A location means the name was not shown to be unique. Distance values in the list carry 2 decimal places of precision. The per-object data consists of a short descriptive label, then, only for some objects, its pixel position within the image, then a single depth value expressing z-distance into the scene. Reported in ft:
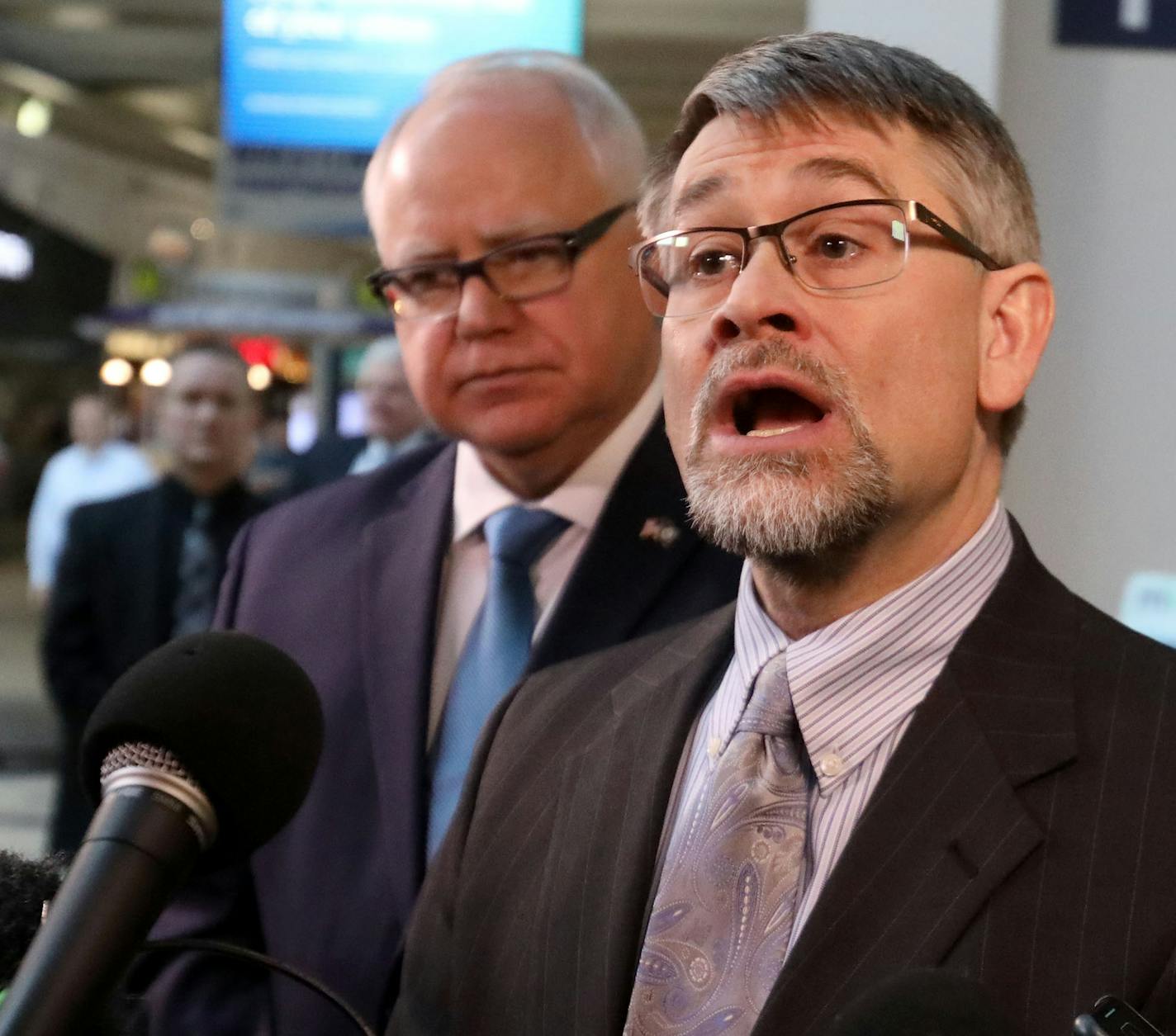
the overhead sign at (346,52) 16.96
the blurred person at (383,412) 20.99
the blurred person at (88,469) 29.78
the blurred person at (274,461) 18.21
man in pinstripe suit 4.25
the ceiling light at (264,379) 16.84
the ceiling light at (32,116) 42.65
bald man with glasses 6.38
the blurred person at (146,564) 14.53
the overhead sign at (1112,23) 8.94
